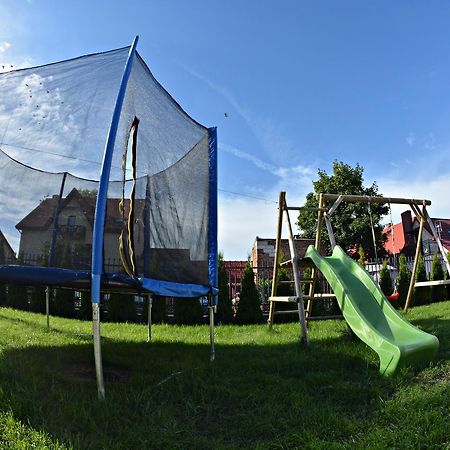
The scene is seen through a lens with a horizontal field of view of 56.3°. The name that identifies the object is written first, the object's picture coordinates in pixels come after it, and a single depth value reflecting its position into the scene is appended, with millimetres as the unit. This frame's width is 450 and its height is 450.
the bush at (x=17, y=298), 8258
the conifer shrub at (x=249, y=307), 8148
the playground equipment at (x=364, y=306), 3299
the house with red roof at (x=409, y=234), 28197
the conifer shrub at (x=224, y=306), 8125
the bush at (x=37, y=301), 8305
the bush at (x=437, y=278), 10023
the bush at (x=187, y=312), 7867
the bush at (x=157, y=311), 7848
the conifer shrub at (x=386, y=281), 9750
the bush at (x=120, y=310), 7898
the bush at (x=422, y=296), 9789
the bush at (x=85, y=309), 8016
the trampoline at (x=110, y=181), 3551
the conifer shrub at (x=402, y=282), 9352
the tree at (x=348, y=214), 22031
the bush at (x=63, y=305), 8188
